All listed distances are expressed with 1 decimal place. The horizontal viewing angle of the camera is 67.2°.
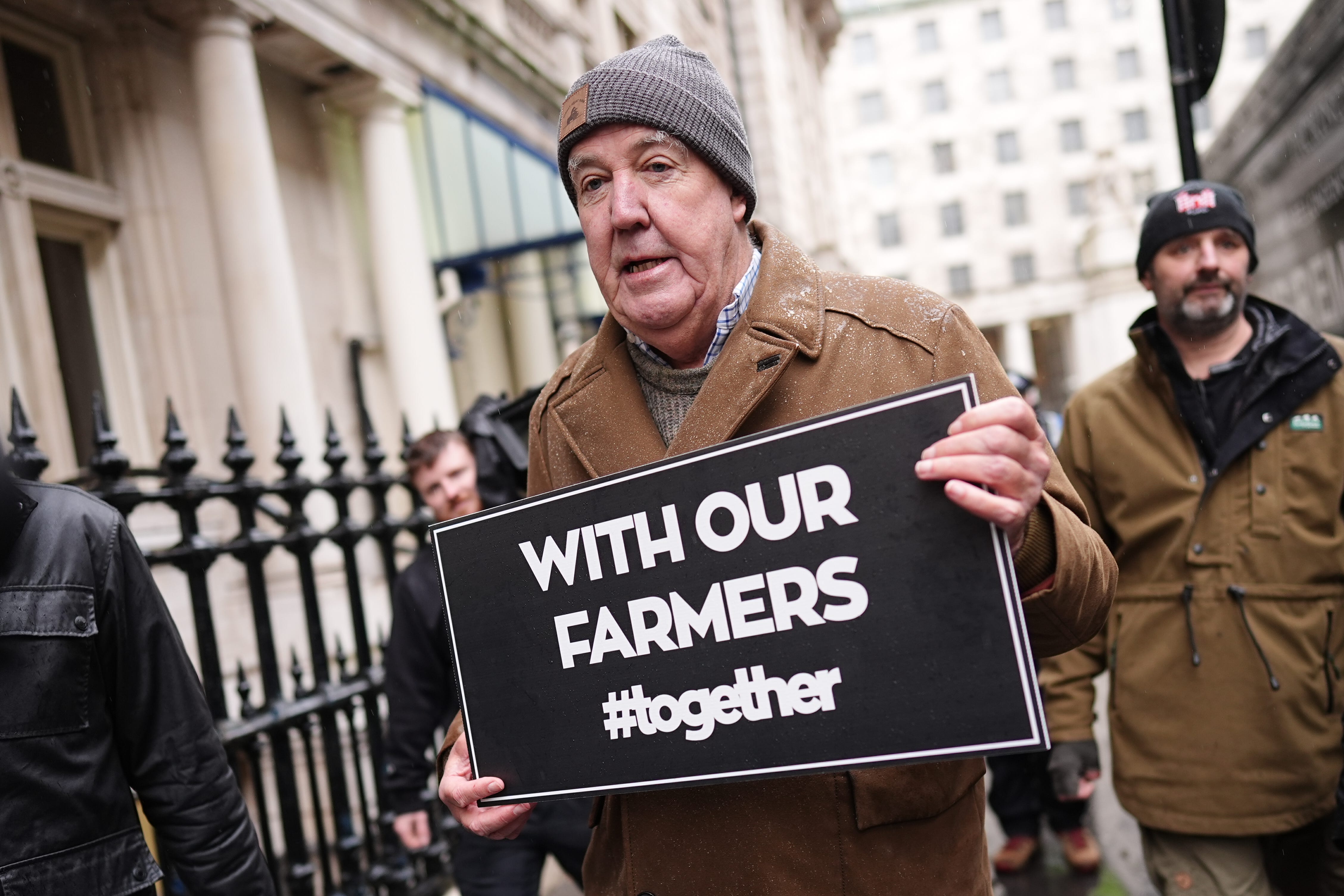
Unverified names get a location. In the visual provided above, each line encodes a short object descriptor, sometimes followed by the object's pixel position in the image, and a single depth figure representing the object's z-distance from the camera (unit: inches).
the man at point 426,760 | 143.7
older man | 64.9
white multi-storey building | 2225.6
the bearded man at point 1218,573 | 109.9
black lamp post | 152.3
